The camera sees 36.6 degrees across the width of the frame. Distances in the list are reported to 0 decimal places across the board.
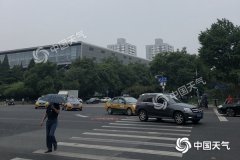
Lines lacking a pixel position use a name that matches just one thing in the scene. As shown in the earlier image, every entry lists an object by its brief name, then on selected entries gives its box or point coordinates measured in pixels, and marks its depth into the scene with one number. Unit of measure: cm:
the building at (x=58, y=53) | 11442
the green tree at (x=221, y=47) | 3862
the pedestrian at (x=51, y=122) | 1084
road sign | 2962
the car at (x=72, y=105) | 3662
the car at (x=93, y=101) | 7051
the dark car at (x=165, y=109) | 1903
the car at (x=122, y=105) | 2697
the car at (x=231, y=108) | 2415
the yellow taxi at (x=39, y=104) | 4398
